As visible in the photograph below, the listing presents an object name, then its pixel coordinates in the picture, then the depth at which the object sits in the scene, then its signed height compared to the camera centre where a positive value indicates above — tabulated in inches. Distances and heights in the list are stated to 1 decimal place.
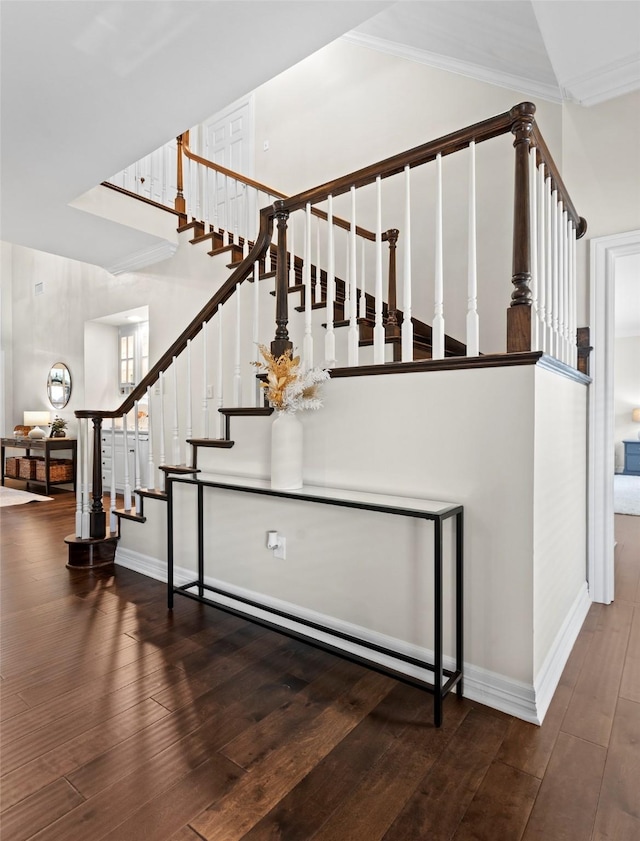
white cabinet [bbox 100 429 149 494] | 232.7 -20.0
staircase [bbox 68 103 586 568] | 71.5 +26.6
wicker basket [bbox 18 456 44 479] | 274.9 -28.6
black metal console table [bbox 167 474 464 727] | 68.7 -23.0
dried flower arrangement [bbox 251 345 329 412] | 88.2 +6.1
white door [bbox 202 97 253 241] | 198.5 +131.5
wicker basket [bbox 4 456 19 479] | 290.0 -30.4
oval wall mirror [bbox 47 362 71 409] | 285.9 +19.4
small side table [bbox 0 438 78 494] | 261.4 -16.2
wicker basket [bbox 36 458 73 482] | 267.0 -29.6
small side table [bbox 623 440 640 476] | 352.8 -29.3
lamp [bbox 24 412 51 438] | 297.6 -0.5
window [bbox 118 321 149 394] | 255.1 +34.6
